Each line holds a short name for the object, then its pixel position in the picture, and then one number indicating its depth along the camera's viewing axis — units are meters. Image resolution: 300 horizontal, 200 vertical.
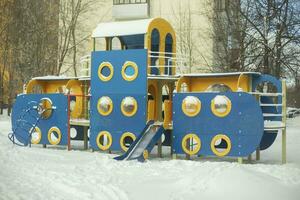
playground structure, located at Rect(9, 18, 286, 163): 14.14
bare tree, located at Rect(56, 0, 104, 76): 36.66
